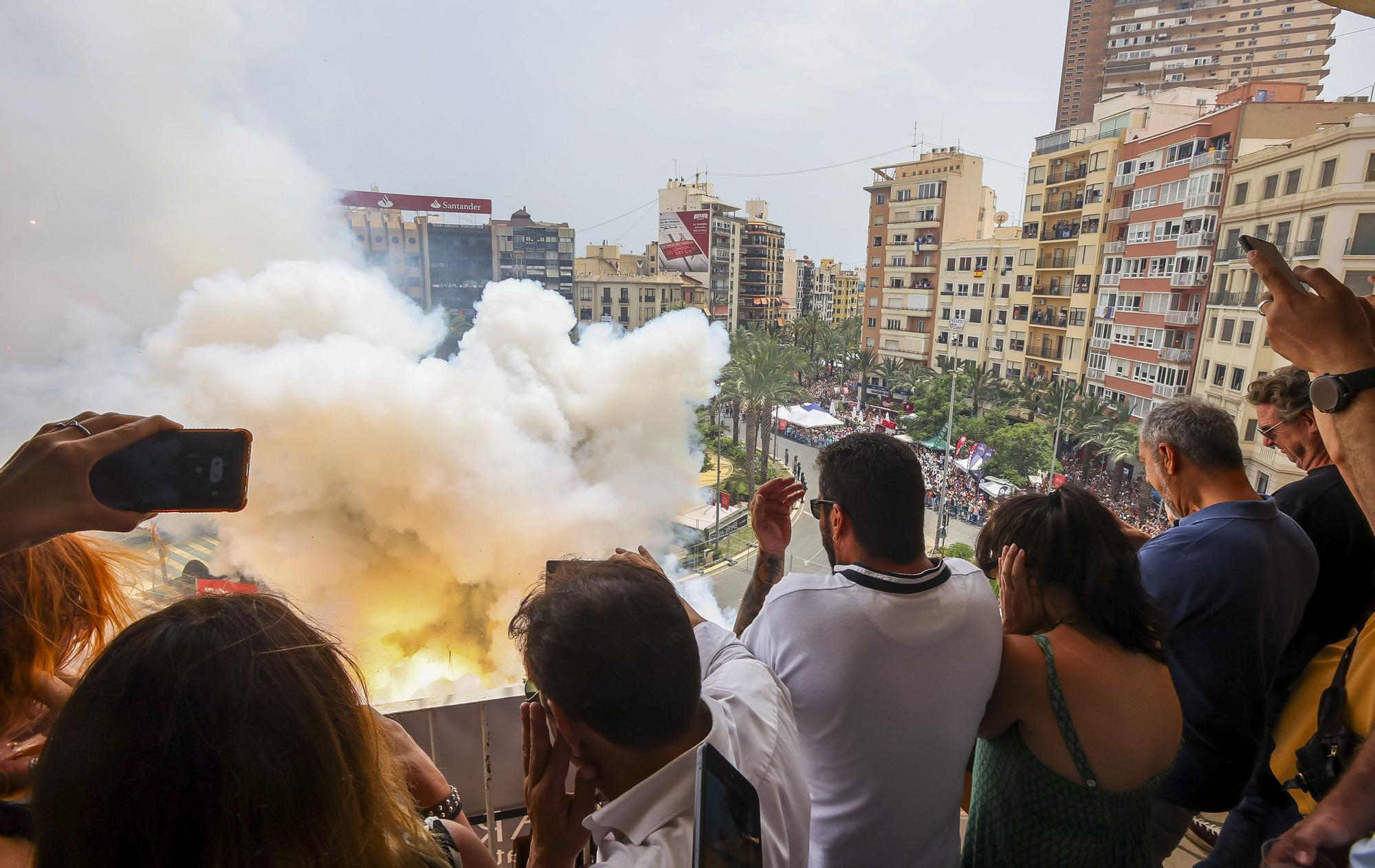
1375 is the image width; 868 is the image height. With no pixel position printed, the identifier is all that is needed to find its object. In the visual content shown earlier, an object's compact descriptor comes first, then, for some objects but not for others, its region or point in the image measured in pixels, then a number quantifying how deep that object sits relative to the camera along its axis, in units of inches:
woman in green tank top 33.1
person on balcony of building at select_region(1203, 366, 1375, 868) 48.7
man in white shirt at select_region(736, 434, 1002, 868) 33.4
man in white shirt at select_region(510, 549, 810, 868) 24.0
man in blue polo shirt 43.3
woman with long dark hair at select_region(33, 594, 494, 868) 17.2
